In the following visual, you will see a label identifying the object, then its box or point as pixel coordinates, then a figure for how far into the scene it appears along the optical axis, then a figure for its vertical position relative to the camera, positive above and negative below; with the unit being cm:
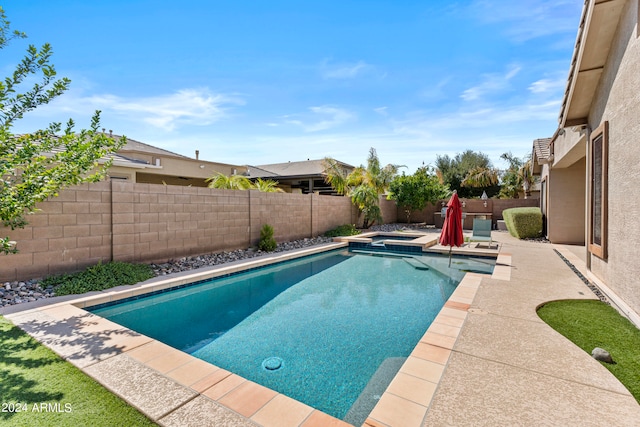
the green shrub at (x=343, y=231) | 1534 -128
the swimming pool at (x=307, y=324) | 364 -207
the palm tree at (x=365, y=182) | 1750 +157
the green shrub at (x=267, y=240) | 1107 -125
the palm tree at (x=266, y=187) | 1303 +83
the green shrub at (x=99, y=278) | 593 -153
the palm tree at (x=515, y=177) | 3027 +316
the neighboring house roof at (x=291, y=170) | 2314 +305
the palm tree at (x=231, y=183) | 1305 +102
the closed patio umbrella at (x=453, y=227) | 918 -63
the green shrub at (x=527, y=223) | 1359 -74
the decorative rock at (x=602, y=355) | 323 -159
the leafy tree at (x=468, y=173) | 3400 +382
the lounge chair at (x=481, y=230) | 1195 -95
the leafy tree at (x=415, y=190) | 2016 +113
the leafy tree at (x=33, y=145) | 507 +111
